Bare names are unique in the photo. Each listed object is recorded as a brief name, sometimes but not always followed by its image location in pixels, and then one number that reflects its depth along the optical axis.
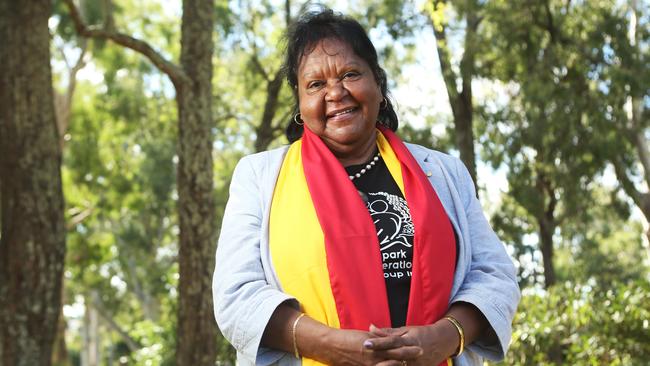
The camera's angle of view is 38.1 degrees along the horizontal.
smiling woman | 2.47
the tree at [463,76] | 14.09
